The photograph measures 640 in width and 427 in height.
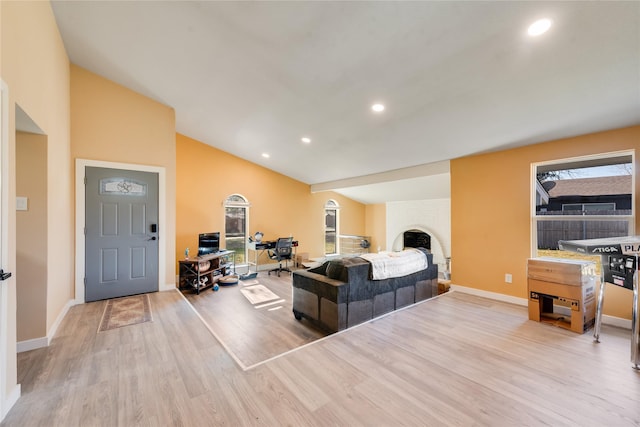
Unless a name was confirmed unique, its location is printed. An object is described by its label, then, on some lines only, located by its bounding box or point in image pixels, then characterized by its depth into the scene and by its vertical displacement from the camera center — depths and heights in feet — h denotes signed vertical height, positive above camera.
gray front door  12.13 -0.85
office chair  20.80 -2.96
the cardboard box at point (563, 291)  9.35 -2.99
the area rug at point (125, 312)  9.78 -4.07
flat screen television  17.67 -1.94
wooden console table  15.70 -3.58
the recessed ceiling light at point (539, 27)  6.23 +4.63
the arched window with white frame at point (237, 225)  21.02 -0.83
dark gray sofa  9.70 -3.28
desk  20.61 -2.65
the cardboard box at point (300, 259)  23.79 -4.09
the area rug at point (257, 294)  14.66 -4.81
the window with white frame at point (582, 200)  10.13 +0.58
